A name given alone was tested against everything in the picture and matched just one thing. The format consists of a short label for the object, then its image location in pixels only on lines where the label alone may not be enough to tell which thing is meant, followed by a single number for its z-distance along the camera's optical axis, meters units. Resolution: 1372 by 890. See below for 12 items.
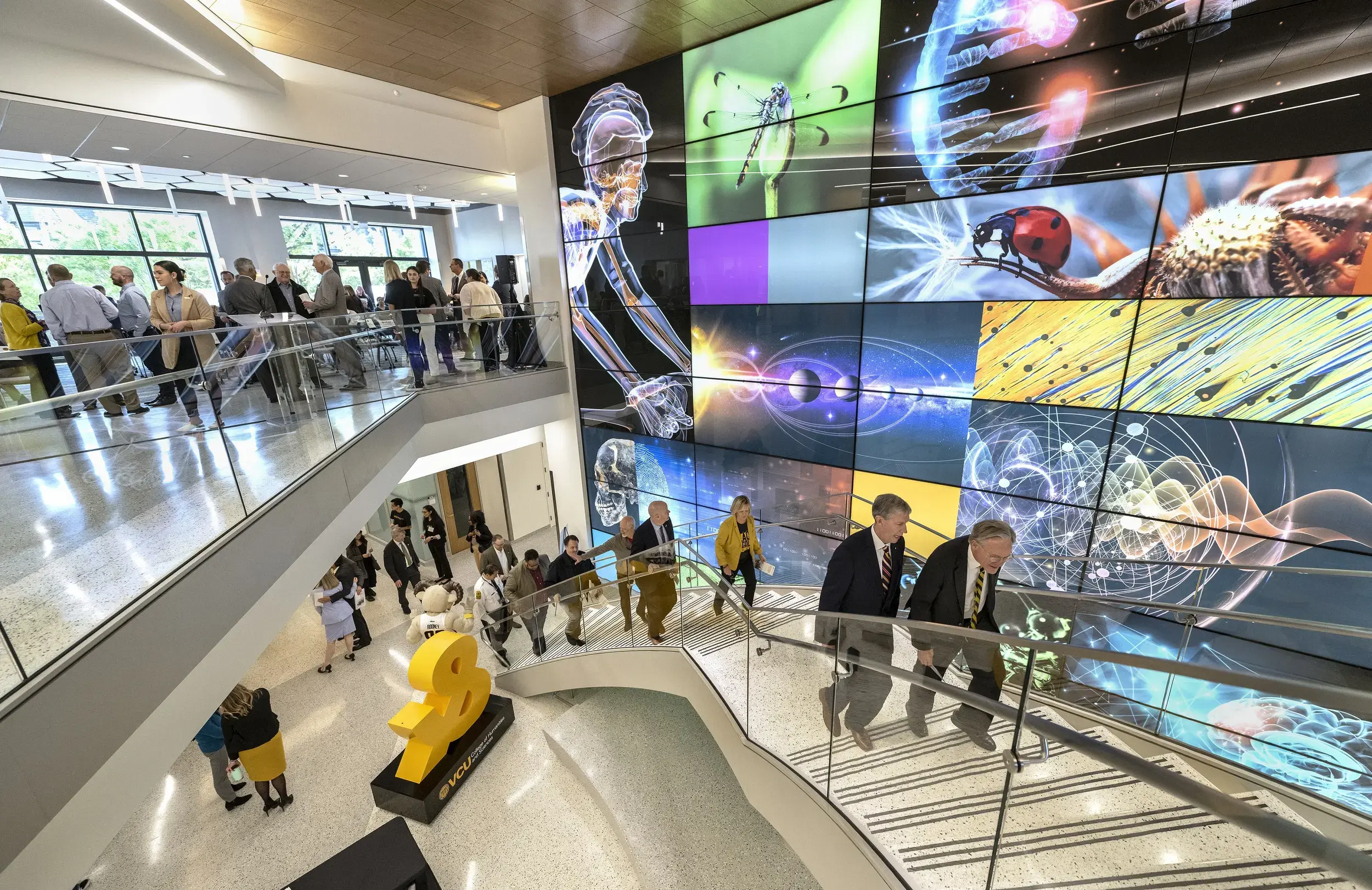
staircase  1.66
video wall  4.07
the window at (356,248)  14.26
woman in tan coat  5.19
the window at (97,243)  10.32
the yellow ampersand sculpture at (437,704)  5.55
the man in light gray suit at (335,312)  5.76
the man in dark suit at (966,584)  2.81
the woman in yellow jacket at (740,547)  5.15
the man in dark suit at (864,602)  2.78
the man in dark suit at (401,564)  8.95
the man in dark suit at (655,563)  5.28
